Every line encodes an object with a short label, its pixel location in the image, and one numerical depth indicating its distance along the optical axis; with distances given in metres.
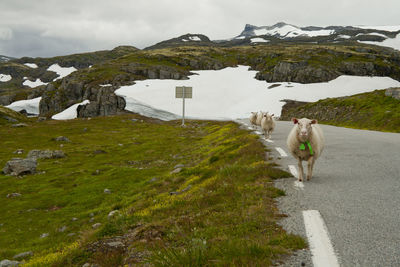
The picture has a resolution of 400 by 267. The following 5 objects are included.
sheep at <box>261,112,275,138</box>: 25.17
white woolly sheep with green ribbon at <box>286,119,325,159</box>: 10.40
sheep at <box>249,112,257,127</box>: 37.81
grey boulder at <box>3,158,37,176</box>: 26.41
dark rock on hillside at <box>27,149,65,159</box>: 34.34
